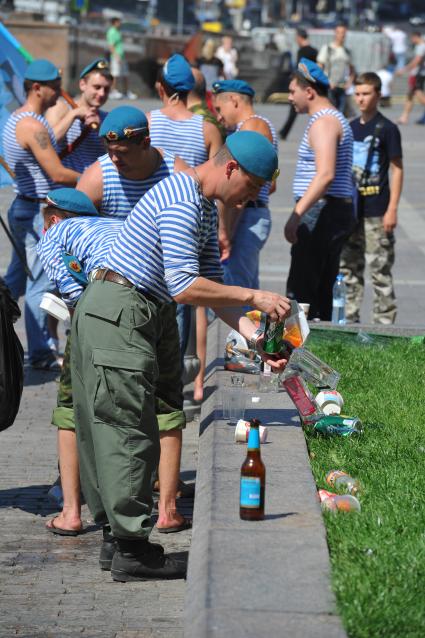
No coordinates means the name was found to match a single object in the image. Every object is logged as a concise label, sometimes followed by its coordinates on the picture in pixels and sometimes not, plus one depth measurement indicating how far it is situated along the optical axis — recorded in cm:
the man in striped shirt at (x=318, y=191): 1439
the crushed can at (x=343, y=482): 912
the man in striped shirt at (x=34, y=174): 1467
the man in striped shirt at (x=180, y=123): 1327
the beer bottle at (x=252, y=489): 784
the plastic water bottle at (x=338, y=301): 1561
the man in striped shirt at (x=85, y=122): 1460
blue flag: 1597
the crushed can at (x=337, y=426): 1064
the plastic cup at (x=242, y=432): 966
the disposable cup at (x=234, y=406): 1040
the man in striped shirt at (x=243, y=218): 1380
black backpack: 955
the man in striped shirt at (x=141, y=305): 838
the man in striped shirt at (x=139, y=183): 972
